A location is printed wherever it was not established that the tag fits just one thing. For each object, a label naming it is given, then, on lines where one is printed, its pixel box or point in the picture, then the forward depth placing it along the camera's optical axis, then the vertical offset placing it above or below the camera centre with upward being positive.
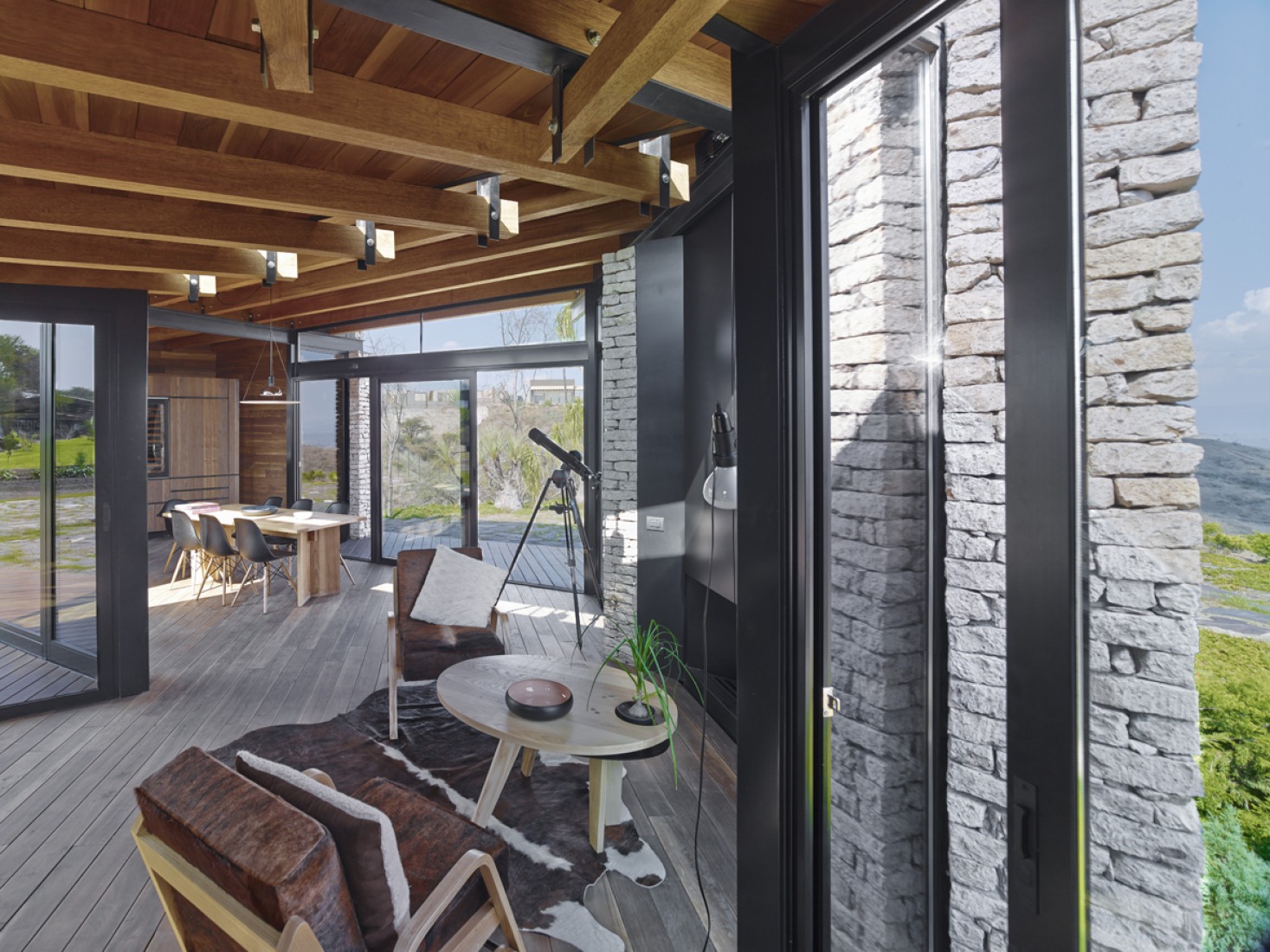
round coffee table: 2.43 -0.95
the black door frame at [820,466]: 0.97 +0.02
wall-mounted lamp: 1.92 +0.03
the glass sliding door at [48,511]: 4.07 -0.21
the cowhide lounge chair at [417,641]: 3.58 -0.92
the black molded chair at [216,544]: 6.44 -0.64
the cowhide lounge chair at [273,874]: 1.32 -0.87
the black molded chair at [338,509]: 7.77 -0.37
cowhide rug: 2.32 -1.44
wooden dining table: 6.55 -0.68
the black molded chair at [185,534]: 6.71 -0.58
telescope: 4.45 +0.14
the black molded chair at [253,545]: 6.23 -0.64
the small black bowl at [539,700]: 2.61 -0.89
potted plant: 2.53 -0.87
